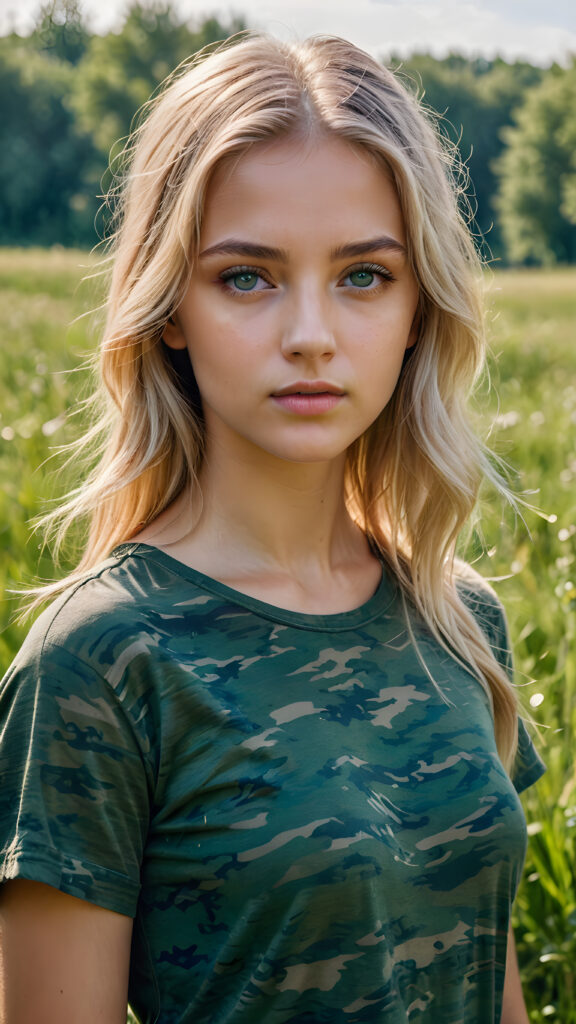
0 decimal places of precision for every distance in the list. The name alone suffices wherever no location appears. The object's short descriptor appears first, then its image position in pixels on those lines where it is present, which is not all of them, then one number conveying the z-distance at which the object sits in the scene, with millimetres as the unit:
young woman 1274
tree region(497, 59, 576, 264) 30656
